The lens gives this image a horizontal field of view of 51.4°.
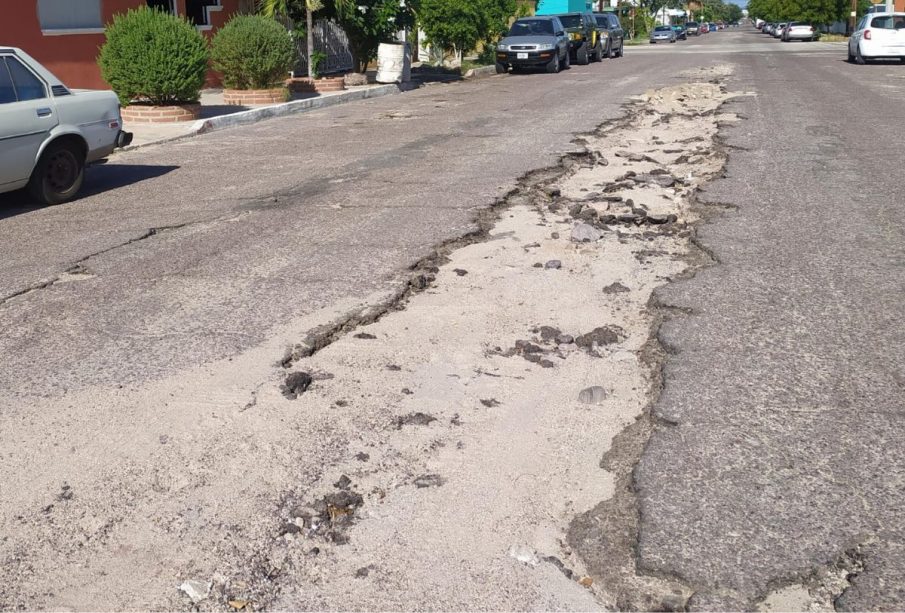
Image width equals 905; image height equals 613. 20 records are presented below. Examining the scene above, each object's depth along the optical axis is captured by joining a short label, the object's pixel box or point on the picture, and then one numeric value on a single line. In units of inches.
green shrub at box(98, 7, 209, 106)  593.9
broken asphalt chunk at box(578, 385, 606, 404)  172.9
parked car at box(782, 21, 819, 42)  2316.7
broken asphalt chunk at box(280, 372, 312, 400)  174.7
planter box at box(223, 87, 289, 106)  724.7
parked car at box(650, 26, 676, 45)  2736.2
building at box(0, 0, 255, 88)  651.5
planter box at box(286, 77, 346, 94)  839.7
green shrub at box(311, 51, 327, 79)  871.7
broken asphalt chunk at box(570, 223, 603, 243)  286.0
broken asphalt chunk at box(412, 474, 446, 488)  142.8
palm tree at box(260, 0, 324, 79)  822.5
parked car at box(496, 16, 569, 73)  1123.9
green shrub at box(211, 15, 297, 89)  713.6
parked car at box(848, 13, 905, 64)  1154.0
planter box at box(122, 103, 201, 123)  613.9
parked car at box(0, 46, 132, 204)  349.7
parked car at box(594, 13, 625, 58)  1504.7
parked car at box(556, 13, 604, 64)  1309.1
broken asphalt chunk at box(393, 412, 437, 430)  163.3
